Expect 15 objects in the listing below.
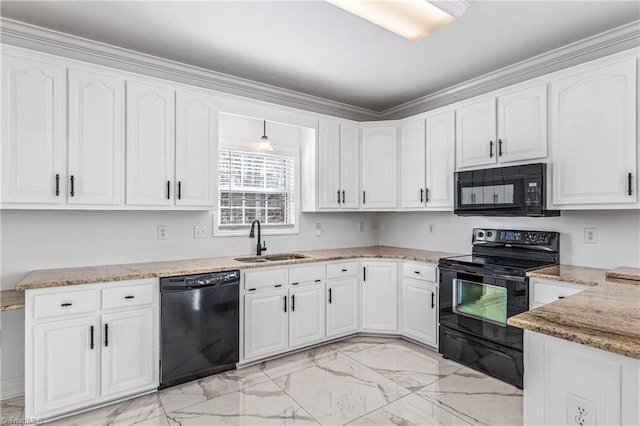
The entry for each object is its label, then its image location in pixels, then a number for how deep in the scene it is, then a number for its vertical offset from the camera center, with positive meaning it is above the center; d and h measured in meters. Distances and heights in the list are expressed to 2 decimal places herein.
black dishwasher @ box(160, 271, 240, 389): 2.61 -0.89
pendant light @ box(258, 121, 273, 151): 3.58 +0.69
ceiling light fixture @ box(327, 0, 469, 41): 2.17 +1.30
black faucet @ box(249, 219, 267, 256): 3.59 -0.34
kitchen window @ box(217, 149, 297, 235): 3.61 +0.23
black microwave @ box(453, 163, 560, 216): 2.77 +0.18
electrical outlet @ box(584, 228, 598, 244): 2.78 -0.18
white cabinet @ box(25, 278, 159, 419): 2.19 -0.91
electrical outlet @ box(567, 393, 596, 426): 1.16 -0.67
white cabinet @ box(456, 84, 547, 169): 2.82 +0.74
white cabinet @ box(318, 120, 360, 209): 3.87 +0.53
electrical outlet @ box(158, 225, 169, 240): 3.16 -0.18
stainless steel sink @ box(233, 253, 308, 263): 3.25 -0.46
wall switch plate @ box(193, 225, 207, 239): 3.35 -0.19
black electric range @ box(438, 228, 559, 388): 2.66 -0.70
